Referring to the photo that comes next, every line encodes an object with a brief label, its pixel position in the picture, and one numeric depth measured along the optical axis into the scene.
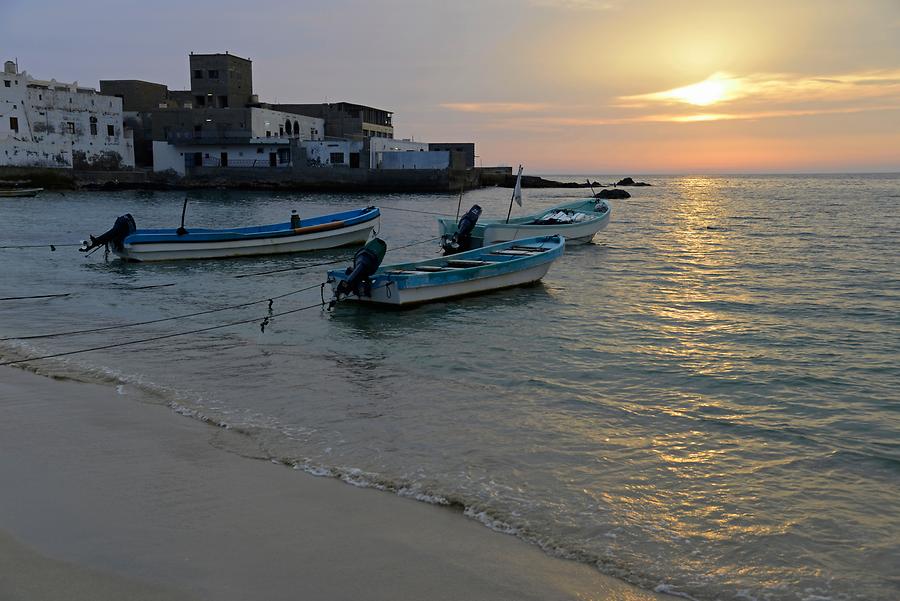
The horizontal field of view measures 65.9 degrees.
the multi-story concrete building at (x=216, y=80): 82.81
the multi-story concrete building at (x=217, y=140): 76.50
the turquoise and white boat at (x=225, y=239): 24.62
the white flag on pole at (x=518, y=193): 26.41
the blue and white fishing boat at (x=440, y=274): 15.38
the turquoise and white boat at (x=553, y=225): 26.61
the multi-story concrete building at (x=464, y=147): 101.66
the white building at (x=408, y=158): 78.75
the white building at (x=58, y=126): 70.87
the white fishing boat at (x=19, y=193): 61.94
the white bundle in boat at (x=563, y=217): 31.84
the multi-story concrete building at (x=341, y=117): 91.12
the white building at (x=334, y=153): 76.06
